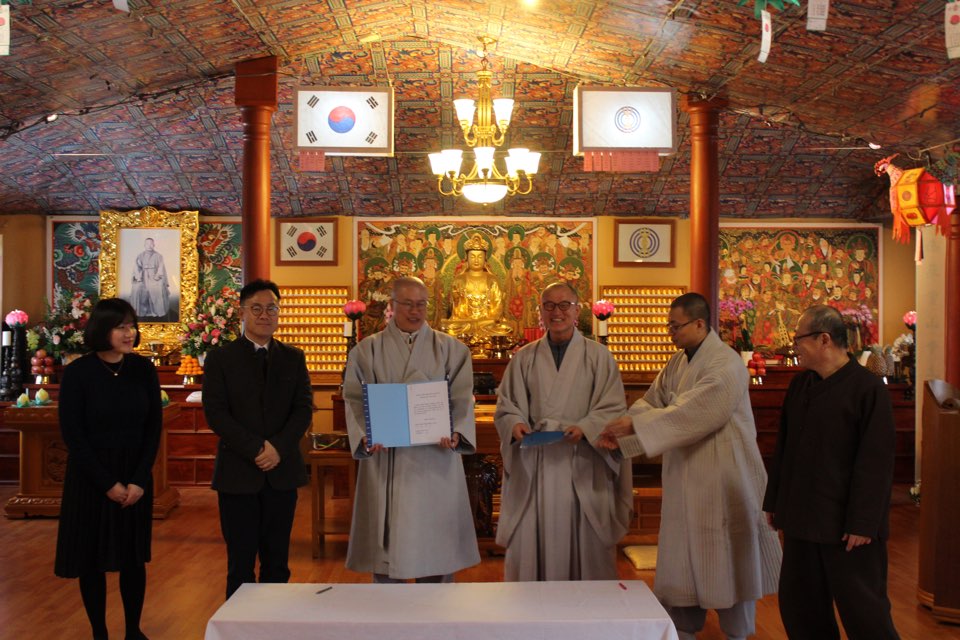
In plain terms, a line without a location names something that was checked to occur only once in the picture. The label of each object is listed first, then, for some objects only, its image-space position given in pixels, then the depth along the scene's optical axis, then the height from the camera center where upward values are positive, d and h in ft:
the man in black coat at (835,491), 10.14 -1.89
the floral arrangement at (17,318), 30.71 +0.09
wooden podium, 14.61 -2.92
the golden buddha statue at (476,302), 33.47 +0.66
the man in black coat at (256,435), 12.29 -1.52
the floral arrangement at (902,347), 29.91 -0.86
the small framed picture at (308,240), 34.27 +2.94
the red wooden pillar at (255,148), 24.31 +4.46
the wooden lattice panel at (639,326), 34.27 -0.21
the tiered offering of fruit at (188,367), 28.86 -1.43
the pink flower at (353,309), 30.94 +0.38
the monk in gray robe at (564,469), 13.14 -2.11
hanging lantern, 20.43 +2.69
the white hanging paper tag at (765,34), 12.66 +3.86
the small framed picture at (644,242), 34.35 +2.86
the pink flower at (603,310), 32.19 +0.36
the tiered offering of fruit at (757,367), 29.19 -1.45
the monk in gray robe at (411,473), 12.95 -2.13
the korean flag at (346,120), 22.13 +4.73
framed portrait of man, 33.50 +1.98
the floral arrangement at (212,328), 28.96 -0.23
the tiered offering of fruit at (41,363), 29.43 -1.33
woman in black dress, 12.28 -1.88
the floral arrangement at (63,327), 29.91 -0.21
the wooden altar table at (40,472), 22.74 -3.70
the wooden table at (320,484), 19.11 -3.37
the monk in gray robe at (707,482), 12.05 -2.12
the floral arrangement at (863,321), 34.19 -0.03
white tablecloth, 8.48 -2.73
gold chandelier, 25.43 +4.50
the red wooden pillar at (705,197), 24.38 +3.22
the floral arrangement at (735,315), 33.83 +0.19
